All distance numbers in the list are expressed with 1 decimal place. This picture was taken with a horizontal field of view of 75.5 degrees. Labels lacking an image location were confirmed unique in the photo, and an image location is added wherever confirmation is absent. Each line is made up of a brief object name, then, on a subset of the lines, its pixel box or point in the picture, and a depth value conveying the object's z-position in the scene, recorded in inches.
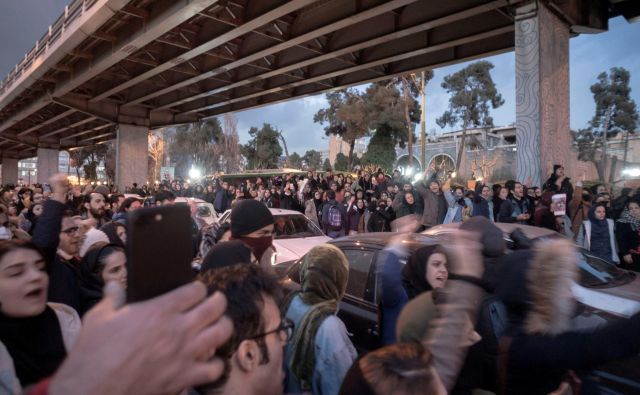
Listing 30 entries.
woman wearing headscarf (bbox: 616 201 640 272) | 271.4
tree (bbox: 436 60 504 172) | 1888.5
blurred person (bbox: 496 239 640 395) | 79.2
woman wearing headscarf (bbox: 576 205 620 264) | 287.1
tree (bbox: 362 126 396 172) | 1460.4
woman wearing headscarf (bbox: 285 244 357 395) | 85.4
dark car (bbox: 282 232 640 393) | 150.3
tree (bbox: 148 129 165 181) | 2149.4
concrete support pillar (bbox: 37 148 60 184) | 1686.8
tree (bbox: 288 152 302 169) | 2800.2
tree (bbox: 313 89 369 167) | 1526.8
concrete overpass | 450.0
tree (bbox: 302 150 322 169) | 2933.1
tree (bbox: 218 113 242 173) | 2459.4
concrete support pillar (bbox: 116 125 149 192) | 1080.8
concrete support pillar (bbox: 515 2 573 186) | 438.0
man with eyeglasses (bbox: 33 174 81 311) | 109.6
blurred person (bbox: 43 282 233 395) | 28.2
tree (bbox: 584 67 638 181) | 1700.3
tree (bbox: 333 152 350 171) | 1758.1
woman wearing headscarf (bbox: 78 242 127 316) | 116.6
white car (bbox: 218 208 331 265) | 286.3
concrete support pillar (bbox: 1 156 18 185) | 2237.9
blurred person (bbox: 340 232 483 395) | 54.1
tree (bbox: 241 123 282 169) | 2393.0
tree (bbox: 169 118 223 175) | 2588.6
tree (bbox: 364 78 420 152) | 1428.4
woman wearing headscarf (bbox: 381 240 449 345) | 122.5
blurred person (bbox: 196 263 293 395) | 51.9
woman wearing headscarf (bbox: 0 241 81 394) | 73.5
